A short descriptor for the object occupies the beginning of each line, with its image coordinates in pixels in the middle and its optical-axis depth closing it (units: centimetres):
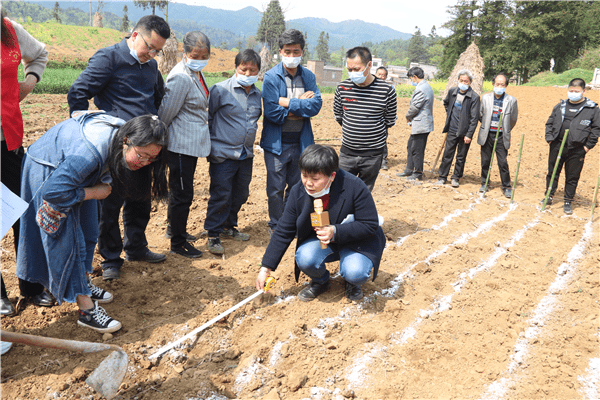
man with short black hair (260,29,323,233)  407
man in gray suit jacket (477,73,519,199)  616
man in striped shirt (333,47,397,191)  429
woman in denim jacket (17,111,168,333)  235
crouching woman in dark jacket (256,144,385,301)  280
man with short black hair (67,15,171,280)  313
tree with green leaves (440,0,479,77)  4091
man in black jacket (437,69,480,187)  648
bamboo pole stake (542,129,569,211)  536
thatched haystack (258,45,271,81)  4412
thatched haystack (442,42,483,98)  1873
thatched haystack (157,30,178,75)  1373
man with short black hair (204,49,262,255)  394
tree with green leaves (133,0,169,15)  3959
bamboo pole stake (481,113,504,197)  613
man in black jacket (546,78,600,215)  548
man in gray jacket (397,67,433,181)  696
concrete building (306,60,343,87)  5826
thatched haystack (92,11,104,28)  7175
